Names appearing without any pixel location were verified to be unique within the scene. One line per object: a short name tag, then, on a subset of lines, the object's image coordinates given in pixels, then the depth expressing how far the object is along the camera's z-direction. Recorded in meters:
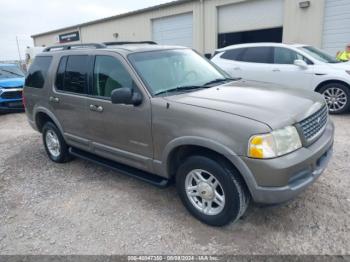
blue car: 9.85
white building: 11.80
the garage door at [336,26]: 11.31
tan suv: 2.69
